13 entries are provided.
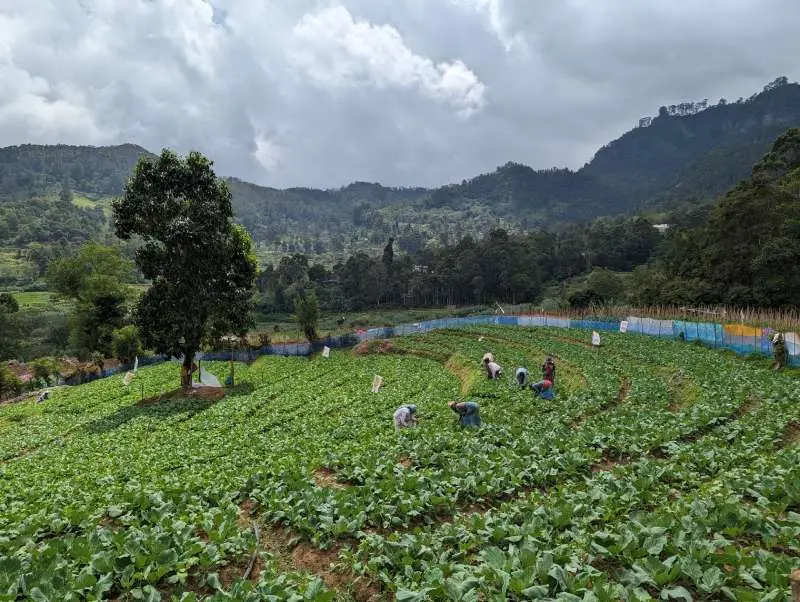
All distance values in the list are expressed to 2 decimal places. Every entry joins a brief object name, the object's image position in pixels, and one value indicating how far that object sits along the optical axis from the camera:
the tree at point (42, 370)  63.88
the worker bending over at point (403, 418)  17.88
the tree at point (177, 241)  35.56
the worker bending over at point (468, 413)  18.05
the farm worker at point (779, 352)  26.66
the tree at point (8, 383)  58.56
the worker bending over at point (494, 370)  29.17
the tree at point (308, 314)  62.66
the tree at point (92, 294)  64.94
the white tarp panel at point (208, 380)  41.08
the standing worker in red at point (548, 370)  24.09
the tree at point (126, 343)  60.09
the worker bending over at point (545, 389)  22.64
